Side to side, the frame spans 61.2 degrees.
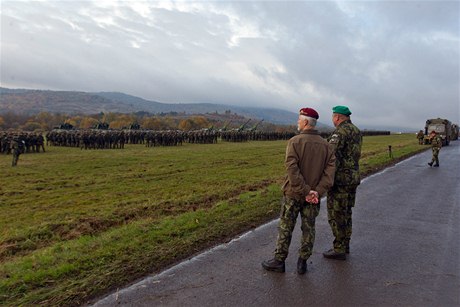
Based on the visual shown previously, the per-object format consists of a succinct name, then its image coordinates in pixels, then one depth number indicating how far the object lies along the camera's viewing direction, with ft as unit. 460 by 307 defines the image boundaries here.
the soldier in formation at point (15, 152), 63.27
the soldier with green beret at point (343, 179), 17.11
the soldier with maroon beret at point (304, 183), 14.98
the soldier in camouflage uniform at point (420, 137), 130.64
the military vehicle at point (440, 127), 127.75
